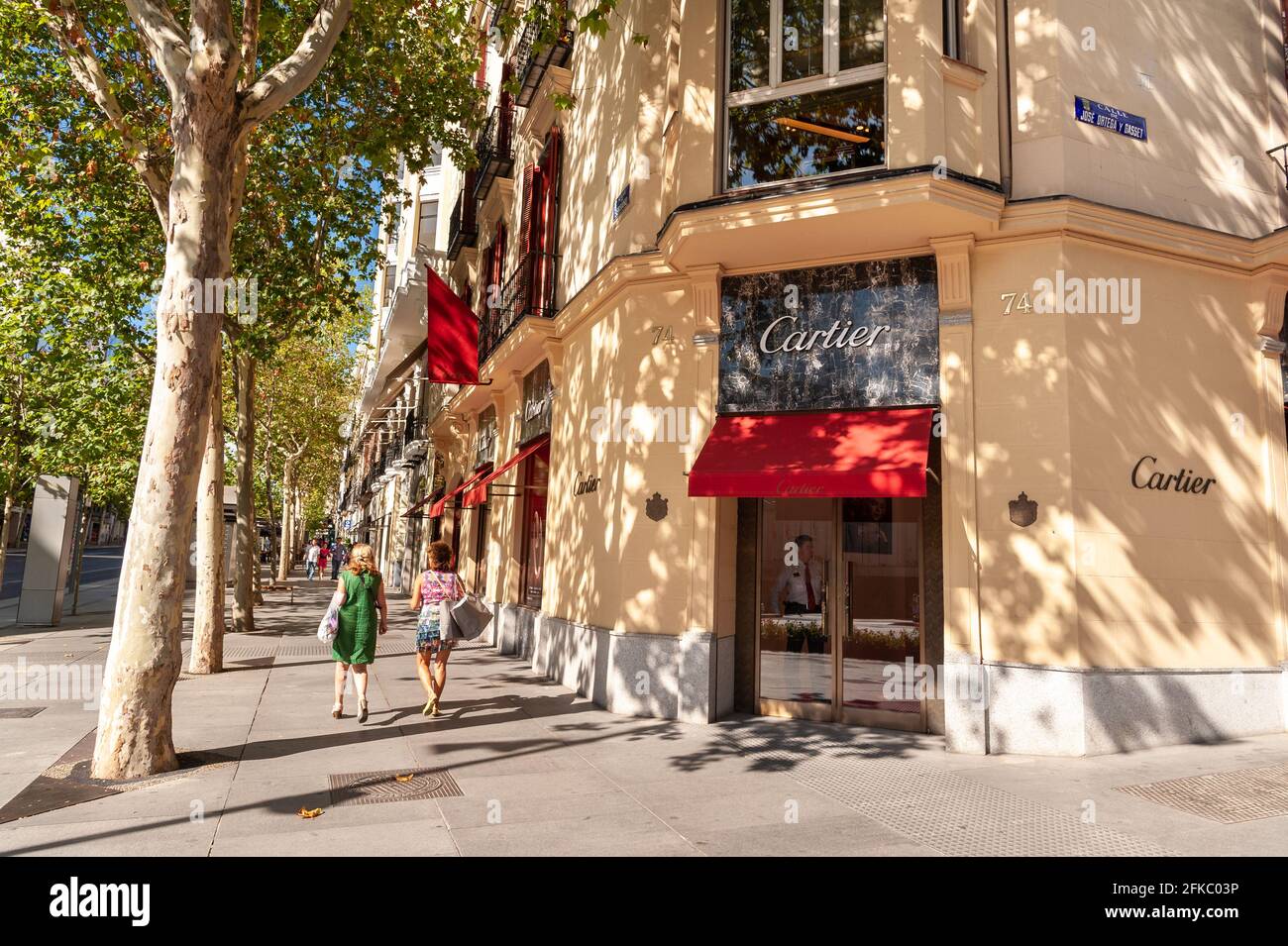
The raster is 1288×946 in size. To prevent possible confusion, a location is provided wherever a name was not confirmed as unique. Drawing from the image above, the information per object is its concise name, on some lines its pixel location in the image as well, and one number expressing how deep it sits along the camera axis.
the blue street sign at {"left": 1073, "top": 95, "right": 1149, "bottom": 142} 8.36
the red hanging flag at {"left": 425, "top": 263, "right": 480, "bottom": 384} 15.39
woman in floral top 9.07
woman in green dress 8.59
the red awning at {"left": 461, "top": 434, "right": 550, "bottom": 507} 13.09
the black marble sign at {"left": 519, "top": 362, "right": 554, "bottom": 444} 13.50
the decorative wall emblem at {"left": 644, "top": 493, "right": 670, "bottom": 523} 9.34
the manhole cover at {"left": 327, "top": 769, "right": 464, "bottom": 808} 5.85
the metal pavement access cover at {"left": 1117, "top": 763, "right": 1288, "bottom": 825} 5.61
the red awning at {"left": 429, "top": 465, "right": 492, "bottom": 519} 16.59
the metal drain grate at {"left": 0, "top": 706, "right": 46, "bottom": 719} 8.45
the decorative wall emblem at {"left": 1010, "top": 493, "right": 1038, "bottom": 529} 7.75
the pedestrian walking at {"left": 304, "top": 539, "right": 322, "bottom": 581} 42.43
